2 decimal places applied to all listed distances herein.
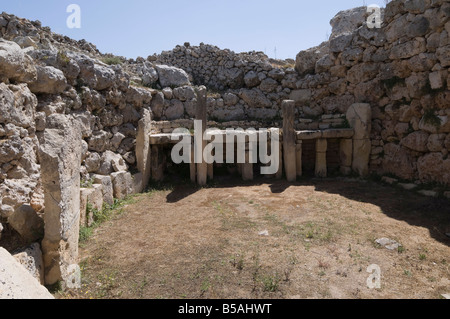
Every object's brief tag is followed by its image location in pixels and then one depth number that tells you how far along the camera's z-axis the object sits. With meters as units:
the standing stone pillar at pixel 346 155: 10.07
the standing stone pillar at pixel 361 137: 9.78
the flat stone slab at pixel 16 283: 2.79
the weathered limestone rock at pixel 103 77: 7.60
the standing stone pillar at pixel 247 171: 9.70
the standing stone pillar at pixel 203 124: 9.09
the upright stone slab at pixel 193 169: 9.35
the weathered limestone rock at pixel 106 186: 6.96
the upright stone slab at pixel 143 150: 8.74
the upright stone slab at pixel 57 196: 3.95
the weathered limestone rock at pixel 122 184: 7.59
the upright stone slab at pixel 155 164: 9.35
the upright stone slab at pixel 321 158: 9.84
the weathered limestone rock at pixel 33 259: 3.69
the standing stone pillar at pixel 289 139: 9.44
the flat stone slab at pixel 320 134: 9.67
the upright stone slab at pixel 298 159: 9.74
